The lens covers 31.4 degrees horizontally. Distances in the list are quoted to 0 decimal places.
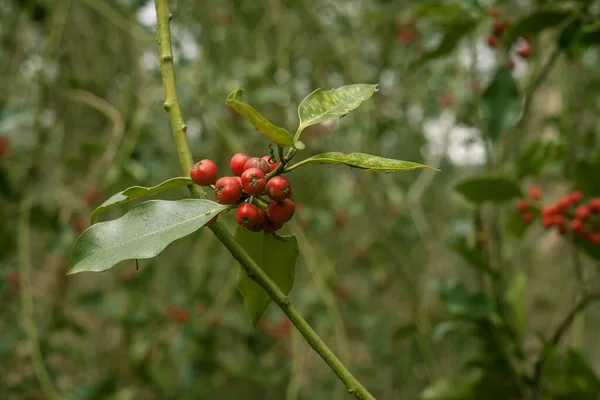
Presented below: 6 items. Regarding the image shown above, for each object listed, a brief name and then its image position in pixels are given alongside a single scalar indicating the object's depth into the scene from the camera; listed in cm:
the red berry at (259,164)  35
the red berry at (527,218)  60
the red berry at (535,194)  67
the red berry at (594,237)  55
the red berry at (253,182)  34
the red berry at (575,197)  56
